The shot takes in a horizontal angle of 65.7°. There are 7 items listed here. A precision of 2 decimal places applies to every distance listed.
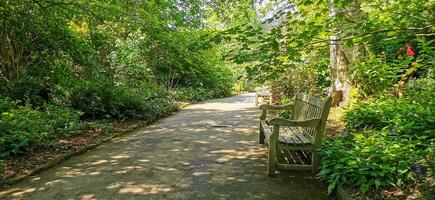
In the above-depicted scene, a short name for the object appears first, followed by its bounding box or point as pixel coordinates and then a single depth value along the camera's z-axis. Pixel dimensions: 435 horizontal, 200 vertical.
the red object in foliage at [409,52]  7.86
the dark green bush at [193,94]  17.39
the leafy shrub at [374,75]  7.38
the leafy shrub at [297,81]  11.79
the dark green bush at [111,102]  8.95
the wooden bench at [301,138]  4.62
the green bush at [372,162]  3.63
